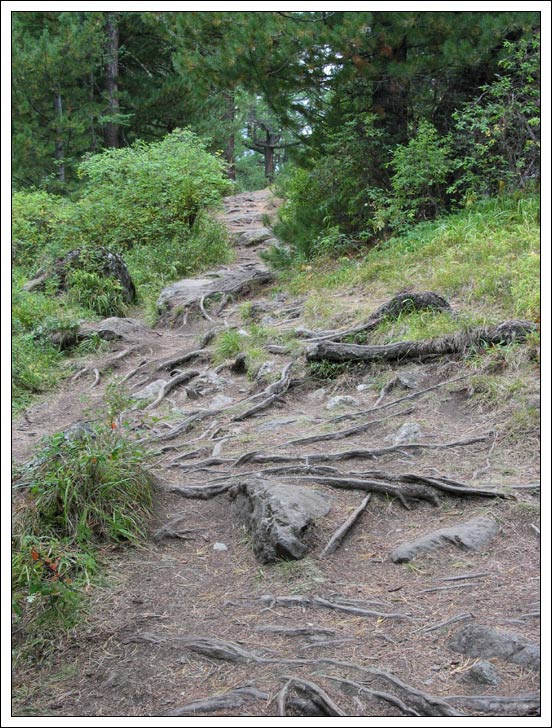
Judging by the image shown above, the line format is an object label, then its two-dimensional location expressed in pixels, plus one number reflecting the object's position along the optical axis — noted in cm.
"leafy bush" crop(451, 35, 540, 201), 876
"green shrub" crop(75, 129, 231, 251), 1364
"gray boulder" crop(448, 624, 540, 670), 295
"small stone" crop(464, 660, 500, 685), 285
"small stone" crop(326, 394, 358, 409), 605
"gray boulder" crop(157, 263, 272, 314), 1073
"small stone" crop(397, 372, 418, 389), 599
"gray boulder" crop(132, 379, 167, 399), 742
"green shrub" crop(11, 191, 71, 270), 1367
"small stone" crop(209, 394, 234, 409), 677
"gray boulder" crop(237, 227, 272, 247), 1493
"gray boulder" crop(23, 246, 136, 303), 1116
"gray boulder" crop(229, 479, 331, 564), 394
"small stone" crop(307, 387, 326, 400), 643
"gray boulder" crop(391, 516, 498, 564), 388
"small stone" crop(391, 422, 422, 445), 519
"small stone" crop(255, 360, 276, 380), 704
